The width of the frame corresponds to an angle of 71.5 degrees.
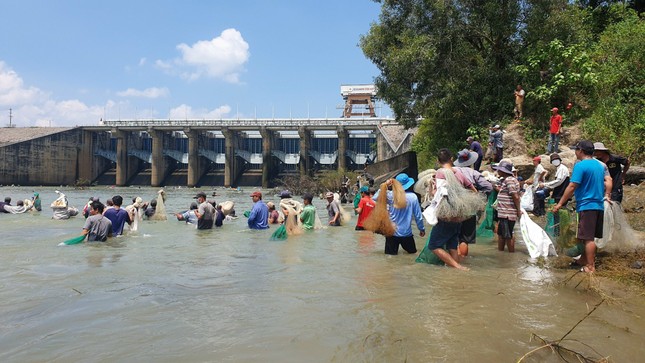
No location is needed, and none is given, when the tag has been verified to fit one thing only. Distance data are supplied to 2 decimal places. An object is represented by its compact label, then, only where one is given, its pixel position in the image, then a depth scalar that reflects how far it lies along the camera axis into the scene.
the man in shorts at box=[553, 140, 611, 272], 4.73
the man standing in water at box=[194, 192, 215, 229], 11.70
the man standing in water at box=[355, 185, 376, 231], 8.48
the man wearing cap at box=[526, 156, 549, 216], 8.13
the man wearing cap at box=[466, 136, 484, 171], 9.95
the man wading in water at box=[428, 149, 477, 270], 5.32
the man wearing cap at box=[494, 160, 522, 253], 6.31
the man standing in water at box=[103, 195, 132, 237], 9.35
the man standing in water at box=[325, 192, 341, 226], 12.44
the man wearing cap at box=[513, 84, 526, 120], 14.47
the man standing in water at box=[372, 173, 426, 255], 6.14
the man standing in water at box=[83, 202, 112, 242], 8.49
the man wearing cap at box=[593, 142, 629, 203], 6.15
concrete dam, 49.28
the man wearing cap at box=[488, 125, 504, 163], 11.90
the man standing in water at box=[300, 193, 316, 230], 10.64
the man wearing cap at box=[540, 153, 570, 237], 7.31
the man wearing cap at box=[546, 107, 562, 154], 11.09
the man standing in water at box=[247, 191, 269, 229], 10.95
